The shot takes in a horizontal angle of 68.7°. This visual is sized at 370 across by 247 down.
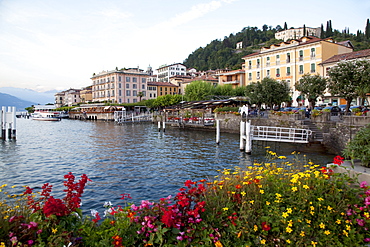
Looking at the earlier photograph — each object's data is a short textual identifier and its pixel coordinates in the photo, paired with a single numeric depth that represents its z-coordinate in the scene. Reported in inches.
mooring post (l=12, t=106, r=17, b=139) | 1317.4
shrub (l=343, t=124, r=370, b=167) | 300.4
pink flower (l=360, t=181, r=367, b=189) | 230.4
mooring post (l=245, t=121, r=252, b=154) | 859.4
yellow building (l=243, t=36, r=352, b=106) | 2017.7
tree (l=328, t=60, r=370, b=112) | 1077.1
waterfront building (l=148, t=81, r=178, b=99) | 4192.9
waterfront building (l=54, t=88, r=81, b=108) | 6018.7
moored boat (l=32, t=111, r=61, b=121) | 3351.4
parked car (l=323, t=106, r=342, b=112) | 1327.4
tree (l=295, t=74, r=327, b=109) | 1353.3
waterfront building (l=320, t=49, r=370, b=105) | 1616.6
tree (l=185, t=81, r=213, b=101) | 2642.7
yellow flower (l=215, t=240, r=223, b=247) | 185.0
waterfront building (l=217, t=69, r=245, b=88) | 2913.4
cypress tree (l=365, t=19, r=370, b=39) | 4135.3
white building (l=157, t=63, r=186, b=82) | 4958.2
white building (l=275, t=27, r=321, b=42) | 6378.0
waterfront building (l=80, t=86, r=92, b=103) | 5211.6
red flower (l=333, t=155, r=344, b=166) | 265.4
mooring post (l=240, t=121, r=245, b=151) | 919.3
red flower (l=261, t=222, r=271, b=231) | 195.6
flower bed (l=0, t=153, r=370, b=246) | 182.9
